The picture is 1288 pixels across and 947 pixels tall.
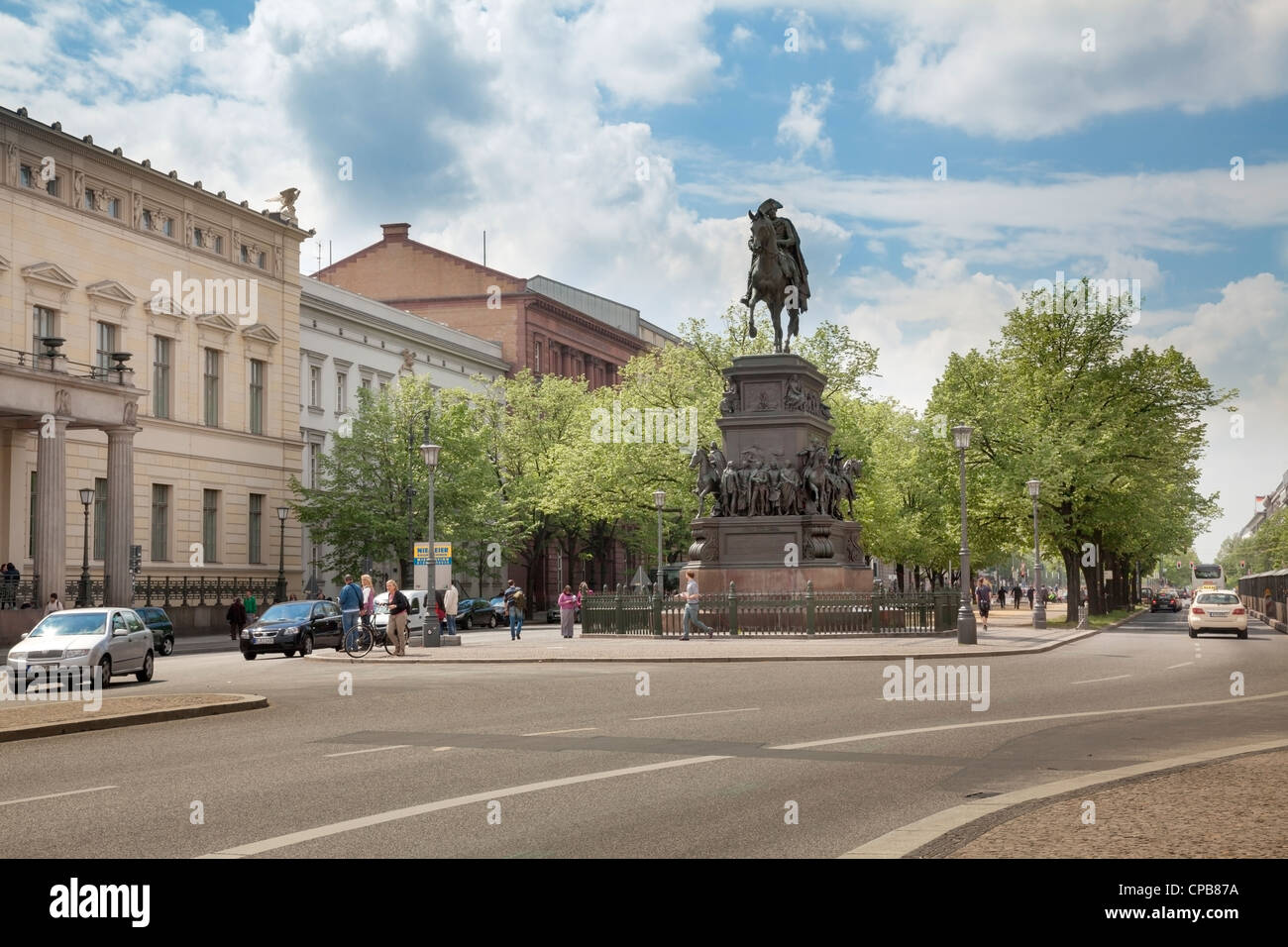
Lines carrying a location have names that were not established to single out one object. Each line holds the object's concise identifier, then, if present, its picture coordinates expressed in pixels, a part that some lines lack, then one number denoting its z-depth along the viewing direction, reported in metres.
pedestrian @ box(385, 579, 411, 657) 35.19
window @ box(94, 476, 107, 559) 53.82
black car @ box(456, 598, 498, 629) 67.44
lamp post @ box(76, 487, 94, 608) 44.74
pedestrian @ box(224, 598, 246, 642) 51.75
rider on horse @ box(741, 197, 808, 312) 42.38
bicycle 35.66
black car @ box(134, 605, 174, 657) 40.97
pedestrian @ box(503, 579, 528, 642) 48.25
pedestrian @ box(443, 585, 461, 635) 43.44
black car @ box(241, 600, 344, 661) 37.22
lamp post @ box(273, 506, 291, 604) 58.78
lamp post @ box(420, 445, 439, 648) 39.70
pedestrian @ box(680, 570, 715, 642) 37.94
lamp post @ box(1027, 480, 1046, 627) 52.91
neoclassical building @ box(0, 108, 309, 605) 48.53
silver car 24.75
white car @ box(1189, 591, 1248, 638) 45.94
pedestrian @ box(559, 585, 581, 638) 46.53
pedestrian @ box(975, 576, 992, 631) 52.13
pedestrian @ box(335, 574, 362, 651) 35.72
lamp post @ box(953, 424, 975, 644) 35.69
